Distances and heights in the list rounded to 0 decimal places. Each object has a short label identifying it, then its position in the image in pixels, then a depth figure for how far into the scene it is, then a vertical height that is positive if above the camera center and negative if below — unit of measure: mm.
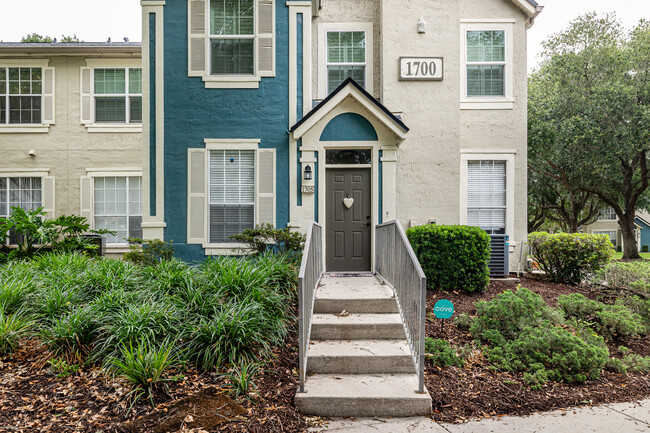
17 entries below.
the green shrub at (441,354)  4707 -1583
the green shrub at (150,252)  7830 -754
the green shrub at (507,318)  5320 -1332
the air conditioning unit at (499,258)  9445 -1017
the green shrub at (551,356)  4516 -1578
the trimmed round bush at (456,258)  7148 -774
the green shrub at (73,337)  4414 -1304
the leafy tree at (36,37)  20347 +8393
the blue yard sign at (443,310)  4996 -1141
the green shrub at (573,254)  8406 -844
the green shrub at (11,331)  4488 -1279
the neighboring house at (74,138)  11711 +2027
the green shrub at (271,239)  7945 -506
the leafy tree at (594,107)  14787 +3738
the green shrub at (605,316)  5532 -1396
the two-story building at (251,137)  8484 +1497
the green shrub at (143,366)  3908 -1439
